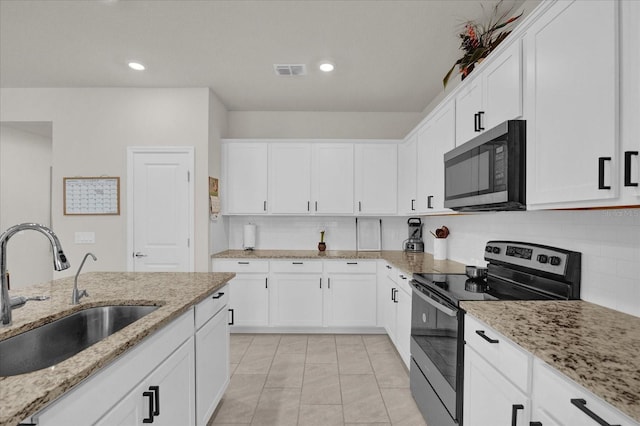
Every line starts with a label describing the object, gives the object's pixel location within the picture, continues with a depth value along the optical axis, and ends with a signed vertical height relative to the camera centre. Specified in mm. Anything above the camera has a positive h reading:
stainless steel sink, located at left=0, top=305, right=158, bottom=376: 1235 -563
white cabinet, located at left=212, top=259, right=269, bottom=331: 3740 -920
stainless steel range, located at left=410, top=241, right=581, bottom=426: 1666 -487
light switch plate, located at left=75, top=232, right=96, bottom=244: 3650 -326
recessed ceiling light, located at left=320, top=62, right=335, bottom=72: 3021 +1344
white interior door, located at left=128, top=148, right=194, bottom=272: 3627 -20
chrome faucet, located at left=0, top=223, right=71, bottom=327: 1206 -199
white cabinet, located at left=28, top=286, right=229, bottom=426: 928 -670
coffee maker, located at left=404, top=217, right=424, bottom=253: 4051 -344
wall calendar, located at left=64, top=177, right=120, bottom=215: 3641 +175
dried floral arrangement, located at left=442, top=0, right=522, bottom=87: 2111 +1111
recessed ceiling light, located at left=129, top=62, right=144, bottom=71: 3070 +1364
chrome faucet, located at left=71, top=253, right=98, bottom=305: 1568 -422
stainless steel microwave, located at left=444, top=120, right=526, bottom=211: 1604 +229
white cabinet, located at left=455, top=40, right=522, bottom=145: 1651 +677
